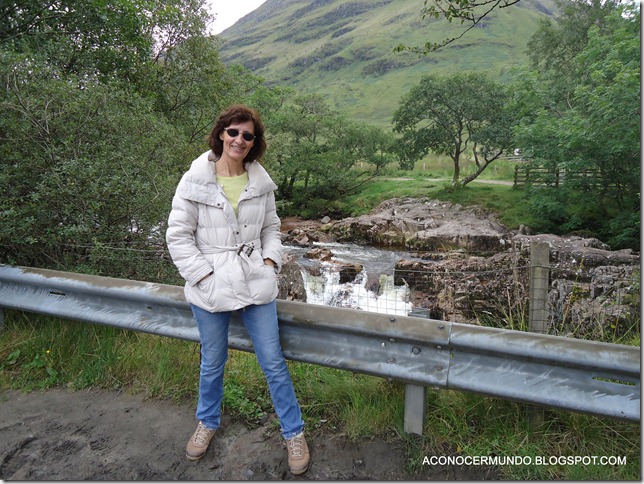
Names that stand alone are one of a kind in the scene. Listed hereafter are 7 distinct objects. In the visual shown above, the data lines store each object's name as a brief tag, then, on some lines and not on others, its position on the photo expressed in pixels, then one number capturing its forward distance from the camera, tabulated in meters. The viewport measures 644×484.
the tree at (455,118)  32.00
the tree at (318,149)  32.53
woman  2.65
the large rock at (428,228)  21.80
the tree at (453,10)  3.76
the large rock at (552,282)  7.17
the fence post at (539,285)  3.86
